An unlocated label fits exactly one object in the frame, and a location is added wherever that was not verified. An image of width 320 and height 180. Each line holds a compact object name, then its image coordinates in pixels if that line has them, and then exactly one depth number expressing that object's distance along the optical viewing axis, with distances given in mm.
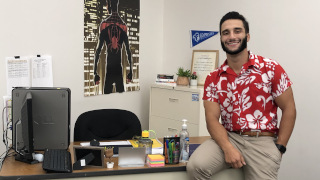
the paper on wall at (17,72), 3258
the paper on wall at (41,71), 3438
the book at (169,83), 4309
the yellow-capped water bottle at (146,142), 2395
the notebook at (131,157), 2250
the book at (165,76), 4469
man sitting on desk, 2268
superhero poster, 3955
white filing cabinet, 3967
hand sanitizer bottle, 2389
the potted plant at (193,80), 4277
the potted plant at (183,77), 4309
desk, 2068
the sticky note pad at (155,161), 2262
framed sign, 4297
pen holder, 2316
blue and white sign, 4366
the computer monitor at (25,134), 2156
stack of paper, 2488
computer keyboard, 2092
